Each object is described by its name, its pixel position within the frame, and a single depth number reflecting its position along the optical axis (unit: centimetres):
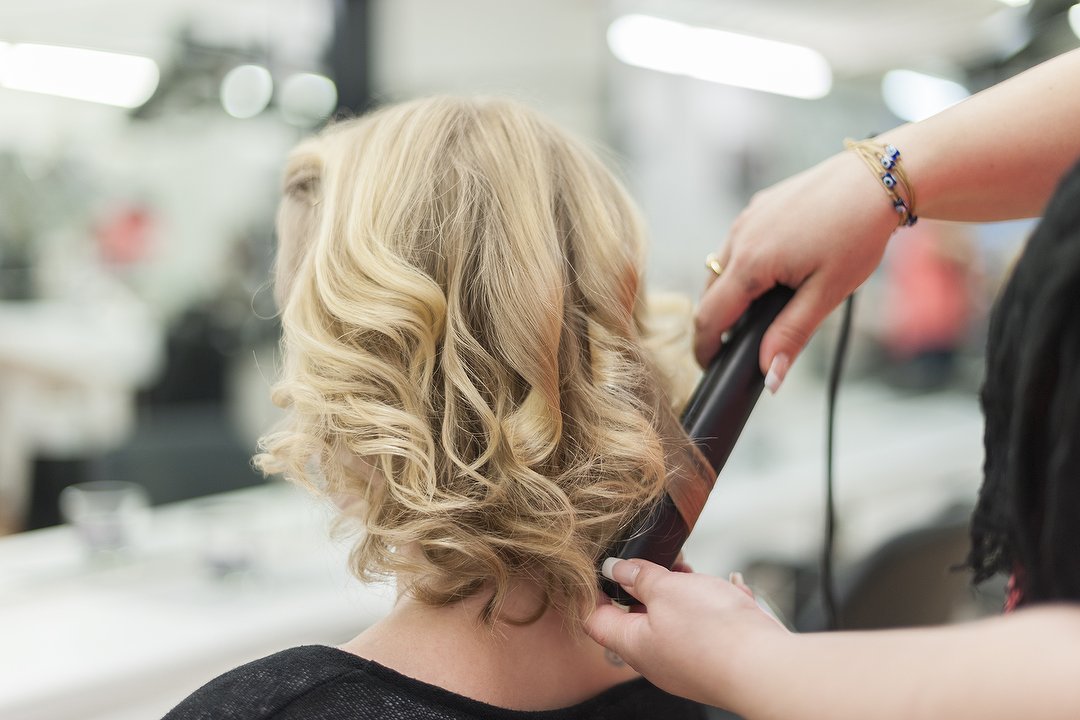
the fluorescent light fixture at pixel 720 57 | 284
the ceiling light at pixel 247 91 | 188
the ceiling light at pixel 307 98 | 202
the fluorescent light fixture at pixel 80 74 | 149
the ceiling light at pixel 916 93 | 348
